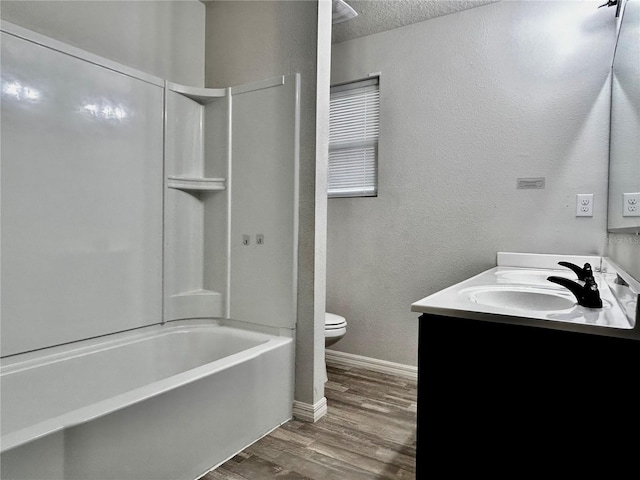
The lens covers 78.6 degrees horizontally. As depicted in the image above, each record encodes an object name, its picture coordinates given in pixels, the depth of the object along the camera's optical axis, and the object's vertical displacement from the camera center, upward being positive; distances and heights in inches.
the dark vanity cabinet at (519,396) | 34.1 -15.7
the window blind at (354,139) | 116.5 +28.1
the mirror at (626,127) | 55.4 +18.4
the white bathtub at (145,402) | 47.9 -28.0
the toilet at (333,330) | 97.7 -25.1
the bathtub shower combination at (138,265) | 58.6 -8.0
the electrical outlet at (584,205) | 86.5 +6.6
